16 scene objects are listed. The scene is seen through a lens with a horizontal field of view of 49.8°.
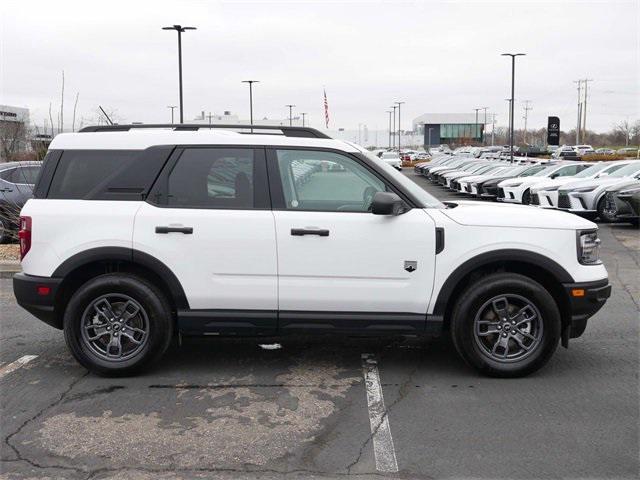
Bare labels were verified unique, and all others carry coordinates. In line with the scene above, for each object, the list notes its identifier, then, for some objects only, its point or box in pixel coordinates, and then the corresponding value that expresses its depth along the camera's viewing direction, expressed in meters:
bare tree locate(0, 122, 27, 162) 21.15
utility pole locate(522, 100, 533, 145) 127.56
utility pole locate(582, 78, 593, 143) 102.44
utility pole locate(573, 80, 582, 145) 99.88
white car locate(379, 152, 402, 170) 44.30
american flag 29.72
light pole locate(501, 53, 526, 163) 41.94
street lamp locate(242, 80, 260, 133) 46.92
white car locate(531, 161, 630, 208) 17.75
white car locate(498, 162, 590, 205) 21.20
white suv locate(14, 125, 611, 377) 5.06
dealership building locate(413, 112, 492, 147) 141.00
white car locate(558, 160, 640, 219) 16.47
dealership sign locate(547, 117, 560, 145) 44.91
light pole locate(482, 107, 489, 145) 127.20
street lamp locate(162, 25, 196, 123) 27.47
